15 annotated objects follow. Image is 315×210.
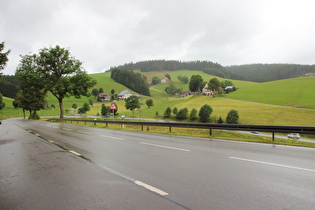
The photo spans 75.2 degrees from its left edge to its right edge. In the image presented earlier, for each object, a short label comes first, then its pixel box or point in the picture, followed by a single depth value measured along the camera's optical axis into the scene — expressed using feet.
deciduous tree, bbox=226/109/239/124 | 157.07
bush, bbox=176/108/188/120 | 193.10
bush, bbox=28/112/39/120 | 185.76
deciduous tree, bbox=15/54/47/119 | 106.83
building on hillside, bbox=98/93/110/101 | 398.01
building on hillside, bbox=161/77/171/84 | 594.24
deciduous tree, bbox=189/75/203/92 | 342.64
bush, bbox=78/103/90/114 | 257.01
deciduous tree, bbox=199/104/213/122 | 175.01
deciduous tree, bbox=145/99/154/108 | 286.93
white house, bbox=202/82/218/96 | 345.88
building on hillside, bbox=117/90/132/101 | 416.87
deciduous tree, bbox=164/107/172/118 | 206.90
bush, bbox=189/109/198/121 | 185.88
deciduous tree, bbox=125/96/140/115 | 243.40
